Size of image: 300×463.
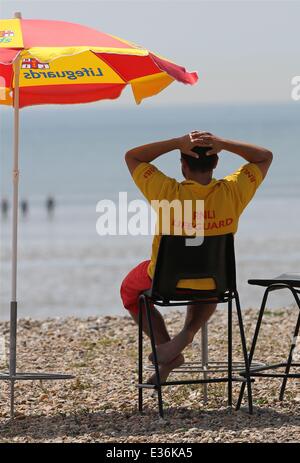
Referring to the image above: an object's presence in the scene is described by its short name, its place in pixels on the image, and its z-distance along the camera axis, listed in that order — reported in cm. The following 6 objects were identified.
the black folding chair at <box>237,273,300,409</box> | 1368
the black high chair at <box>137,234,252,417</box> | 1335
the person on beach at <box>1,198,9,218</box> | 8701
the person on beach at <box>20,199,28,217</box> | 8372
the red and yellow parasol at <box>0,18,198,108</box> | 1363
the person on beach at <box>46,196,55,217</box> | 8720
